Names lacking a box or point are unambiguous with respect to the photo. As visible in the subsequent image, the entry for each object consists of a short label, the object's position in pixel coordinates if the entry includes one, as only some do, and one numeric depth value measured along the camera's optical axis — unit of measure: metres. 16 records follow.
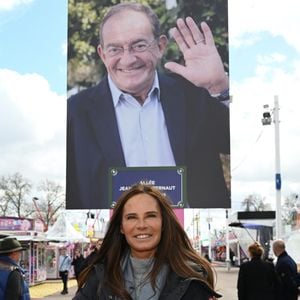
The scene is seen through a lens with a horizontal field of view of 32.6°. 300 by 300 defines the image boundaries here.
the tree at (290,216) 24.30
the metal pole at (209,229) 48.40
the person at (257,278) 6.45
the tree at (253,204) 59.62
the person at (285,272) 6.72
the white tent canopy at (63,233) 24.62
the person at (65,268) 18.40
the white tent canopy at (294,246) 17.01
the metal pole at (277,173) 15.31
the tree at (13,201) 51.69
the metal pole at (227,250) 35.68
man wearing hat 4.25
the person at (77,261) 17.16
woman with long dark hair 1.75
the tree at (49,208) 52.29
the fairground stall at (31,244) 21.88
